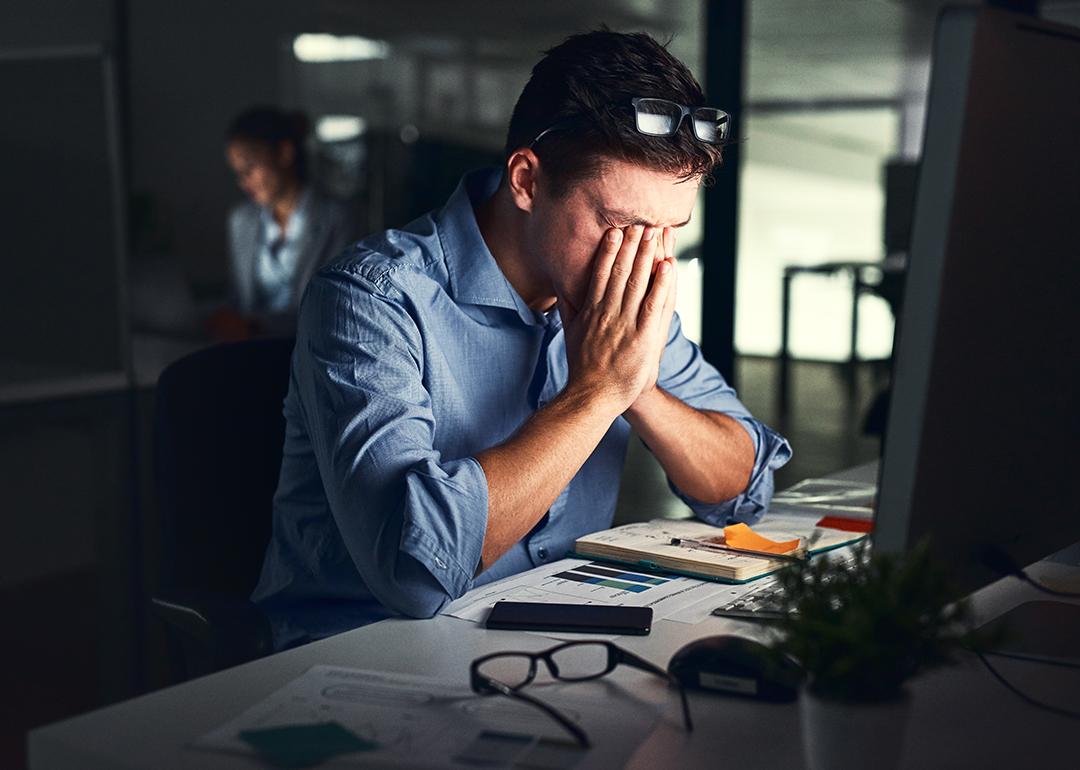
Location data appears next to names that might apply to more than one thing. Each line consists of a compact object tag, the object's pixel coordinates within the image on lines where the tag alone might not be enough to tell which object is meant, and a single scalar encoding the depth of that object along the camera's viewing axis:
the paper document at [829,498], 1.72
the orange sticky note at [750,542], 1.41
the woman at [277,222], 3.93
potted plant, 0.73
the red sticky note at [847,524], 1.57
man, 1.28
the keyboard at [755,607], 1.17
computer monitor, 0.77
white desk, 0.84
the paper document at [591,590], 1.22
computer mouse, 0.93
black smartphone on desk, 1.12
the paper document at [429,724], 0.83
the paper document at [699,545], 1.33
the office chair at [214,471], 1.52
